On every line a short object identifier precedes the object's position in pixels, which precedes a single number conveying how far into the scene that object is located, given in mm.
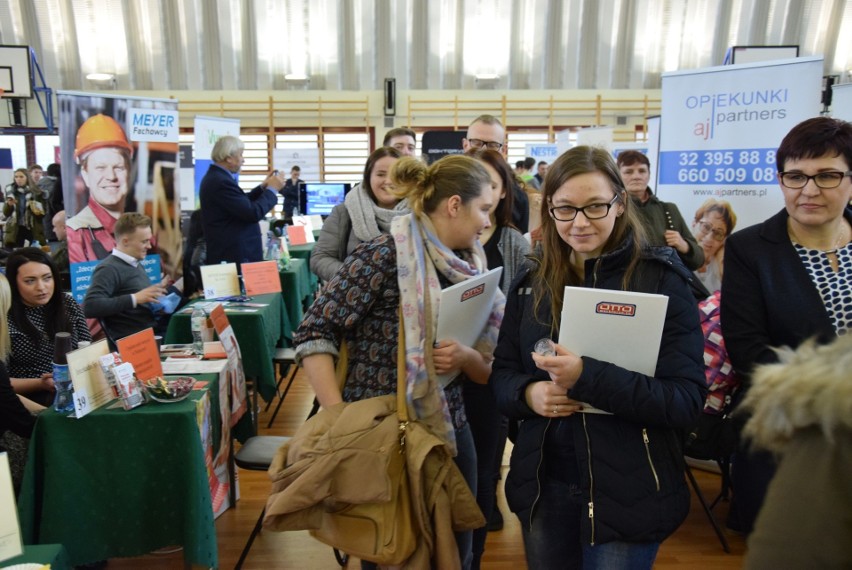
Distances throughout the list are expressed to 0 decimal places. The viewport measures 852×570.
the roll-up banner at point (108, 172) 4625
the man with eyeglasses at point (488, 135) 3076
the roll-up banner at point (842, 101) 5312
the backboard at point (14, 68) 11852
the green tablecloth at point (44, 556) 1660
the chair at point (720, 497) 2811
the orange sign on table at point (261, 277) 4324
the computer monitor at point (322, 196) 10430
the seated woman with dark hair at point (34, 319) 2684
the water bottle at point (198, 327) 2896
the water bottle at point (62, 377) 2143
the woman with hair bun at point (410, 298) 1580
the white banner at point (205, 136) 7816
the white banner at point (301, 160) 13273
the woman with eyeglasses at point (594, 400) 1269
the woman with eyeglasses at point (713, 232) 3619
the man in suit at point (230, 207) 4578
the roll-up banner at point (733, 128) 3447
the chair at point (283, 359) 3967
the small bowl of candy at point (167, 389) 2301
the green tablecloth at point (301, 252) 6848
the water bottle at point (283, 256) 5547
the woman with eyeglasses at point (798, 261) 1622
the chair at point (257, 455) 2459
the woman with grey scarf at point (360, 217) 2848
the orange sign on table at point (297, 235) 7395
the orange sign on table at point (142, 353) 2317
